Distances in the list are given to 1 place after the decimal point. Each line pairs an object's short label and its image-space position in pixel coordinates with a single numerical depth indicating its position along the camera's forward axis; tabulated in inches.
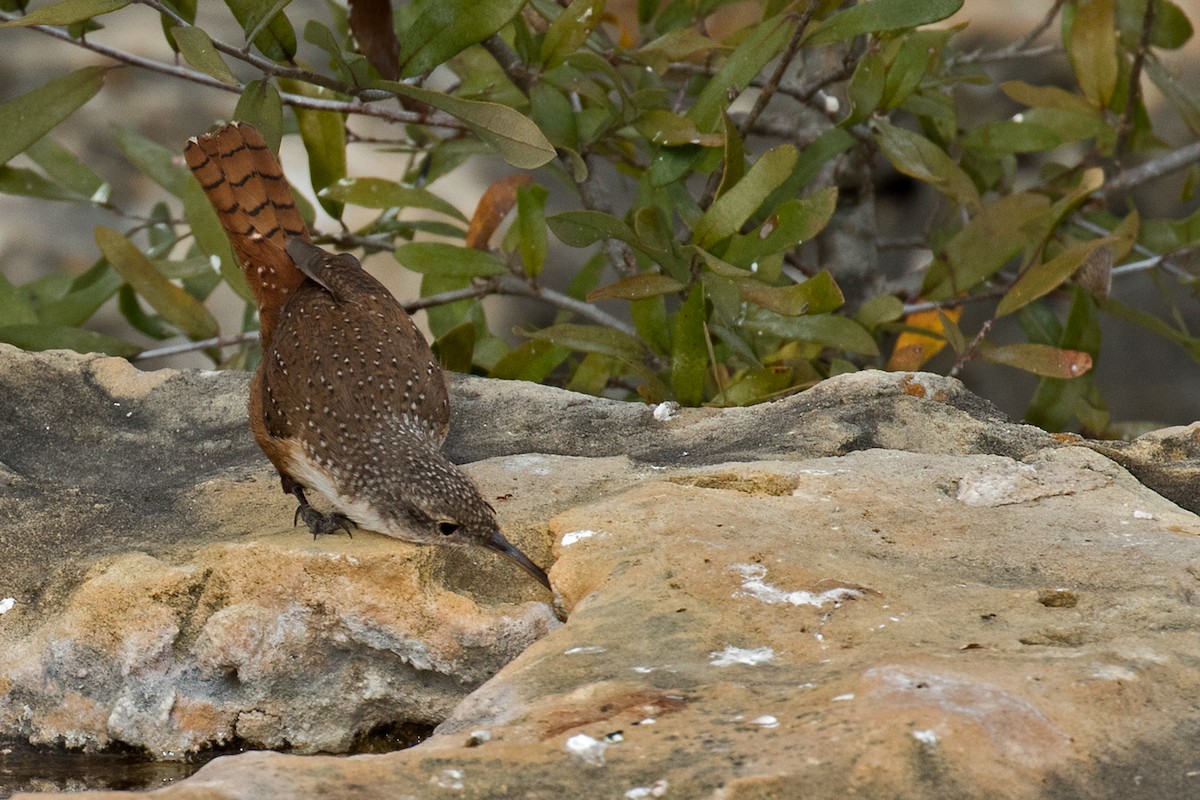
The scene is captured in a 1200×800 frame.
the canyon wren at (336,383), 241.6
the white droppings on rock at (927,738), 154.9
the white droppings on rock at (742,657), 183.5
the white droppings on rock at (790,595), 199.3
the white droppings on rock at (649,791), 150.0
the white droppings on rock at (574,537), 230.1
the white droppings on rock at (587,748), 156.8
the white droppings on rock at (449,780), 150.9
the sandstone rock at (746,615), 154.8
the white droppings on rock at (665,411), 296.8
